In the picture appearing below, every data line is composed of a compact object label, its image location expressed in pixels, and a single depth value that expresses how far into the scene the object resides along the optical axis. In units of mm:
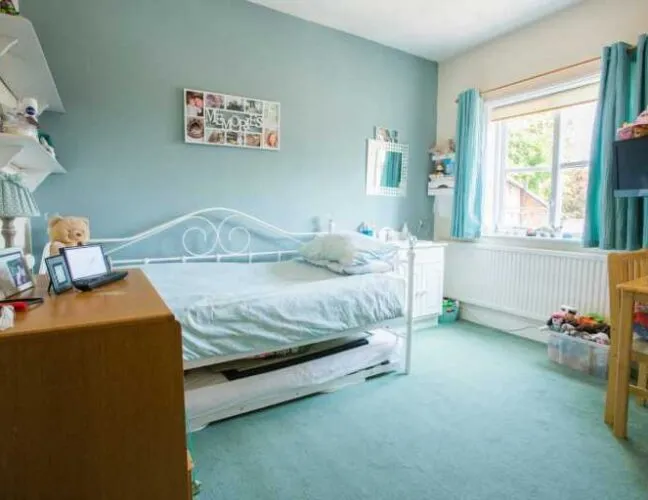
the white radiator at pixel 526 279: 2674
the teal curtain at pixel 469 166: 3312
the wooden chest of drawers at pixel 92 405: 690
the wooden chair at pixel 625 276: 1806
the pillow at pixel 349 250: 2375
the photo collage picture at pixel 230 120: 2580
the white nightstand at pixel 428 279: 3229
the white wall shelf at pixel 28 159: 1234
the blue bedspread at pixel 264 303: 1638
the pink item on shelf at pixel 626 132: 2230
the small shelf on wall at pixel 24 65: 1201
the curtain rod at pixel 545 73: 2602
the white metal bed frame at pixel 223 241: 2389
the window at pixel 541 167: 2900
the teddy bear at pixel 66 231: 1718
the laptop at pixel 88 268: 1065
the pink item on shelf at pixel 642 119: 2151
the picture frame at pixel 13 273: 915
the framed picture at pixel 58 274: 987
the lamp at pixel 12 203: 1207
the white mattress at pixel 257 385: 1760
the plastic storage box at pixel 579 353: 2387
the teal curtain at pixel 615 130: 2324
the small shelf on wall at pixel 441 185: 3584
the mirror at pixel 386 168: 3441
